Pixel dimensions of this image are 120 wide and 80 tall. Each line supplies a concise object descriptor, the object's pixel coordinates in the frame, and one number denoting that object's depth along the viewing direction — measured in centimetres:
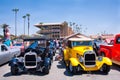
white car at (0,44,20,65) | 532
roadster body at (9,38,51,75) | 420
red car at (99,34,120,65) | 492
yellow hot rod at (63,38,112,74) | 414
